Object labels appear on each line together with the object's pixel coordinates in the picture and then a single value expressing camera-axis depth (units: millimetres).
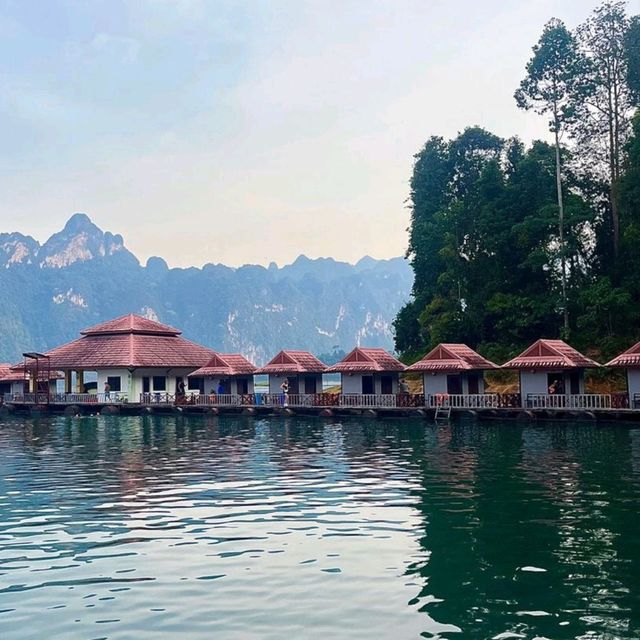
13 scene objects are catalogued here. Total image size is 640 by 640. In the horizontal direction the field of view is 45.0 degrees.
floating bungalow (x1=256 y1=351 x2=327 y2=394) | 53969
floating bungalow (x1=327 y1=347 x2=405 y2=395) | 50156
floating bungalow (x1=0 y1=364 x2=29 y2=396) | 68056
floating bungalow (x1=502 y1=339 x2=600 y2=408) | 42750
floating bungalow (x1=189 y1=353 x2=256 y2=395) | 57094
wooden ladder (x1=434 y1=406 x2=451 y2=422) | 45000
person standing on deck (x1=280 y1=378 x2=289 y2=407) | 52781
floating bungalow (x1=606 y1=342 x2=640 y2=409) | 39688
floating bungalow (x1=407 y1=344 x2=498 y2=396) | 46531
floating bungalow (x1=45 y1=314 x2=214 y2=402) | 59906
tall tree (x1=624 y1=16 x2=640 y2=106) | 56781
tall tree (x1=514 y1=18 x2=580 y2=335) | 58406
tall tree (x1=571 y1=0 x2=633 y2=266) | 58125
